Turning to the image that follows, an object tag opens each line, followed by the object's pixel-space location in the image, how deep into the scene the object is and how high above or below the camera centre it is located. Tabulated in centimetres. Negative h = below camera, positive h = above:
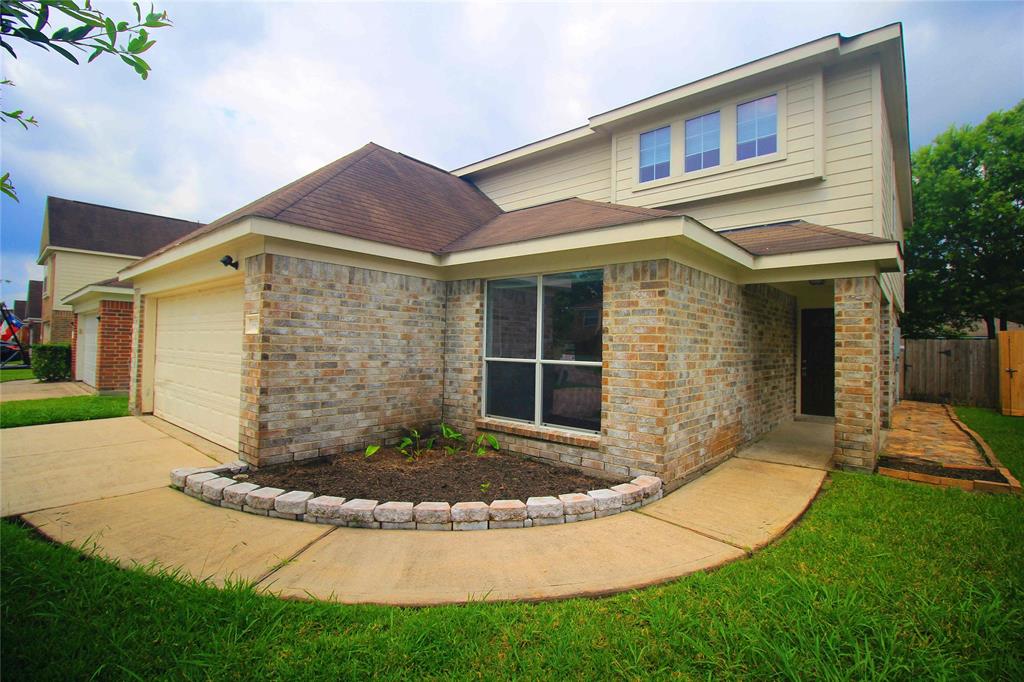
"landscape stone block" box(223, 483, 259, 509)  423 -141
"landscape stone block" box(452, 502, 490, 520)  391 -143
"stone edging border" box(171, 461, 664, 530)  391 -144
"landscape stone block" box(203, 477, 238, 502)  436 -142
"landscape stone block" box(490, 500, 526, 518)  396 -143
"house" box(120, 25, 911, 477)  509 +72
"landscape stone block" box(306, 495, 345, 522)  397 -144
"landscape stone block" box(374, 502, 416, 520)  391 -145
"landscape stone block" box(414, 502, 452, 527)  390 -144
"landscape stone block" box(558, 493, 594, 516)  413 -141
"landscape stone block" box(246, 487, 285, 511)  414 -142
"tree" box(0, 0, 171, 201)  169 +120
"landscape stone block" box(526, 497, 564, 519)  403 -142
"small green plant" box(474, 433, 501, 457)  619 -130
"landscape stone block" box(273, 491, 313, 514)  407 -143
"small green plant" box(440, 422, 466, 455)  648 -131
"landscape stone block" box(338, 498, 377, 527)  392 -145
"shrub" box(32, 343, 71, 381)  1553 -76
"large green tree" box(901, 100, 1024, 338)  1591 +472
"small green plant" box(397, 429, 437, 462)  590 -133
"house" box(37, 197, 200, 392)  2025 +434
